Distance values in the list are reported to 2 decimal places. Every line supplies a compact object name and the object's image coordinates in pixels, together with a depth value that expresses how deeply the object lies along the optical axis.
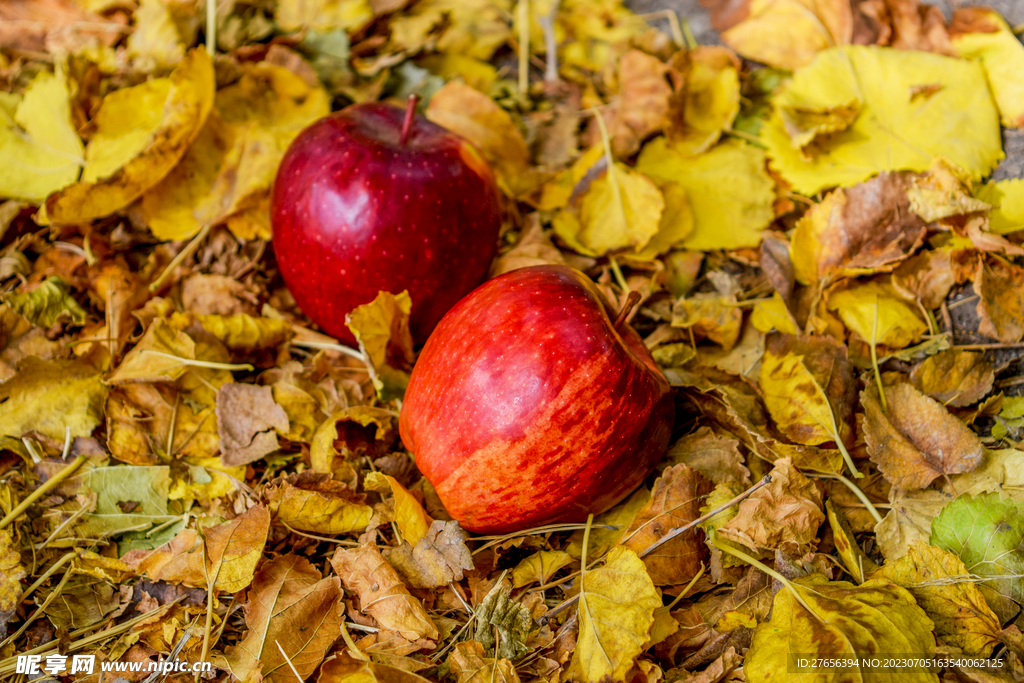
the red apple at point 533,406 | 0.51
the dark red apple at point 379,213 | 0.54
